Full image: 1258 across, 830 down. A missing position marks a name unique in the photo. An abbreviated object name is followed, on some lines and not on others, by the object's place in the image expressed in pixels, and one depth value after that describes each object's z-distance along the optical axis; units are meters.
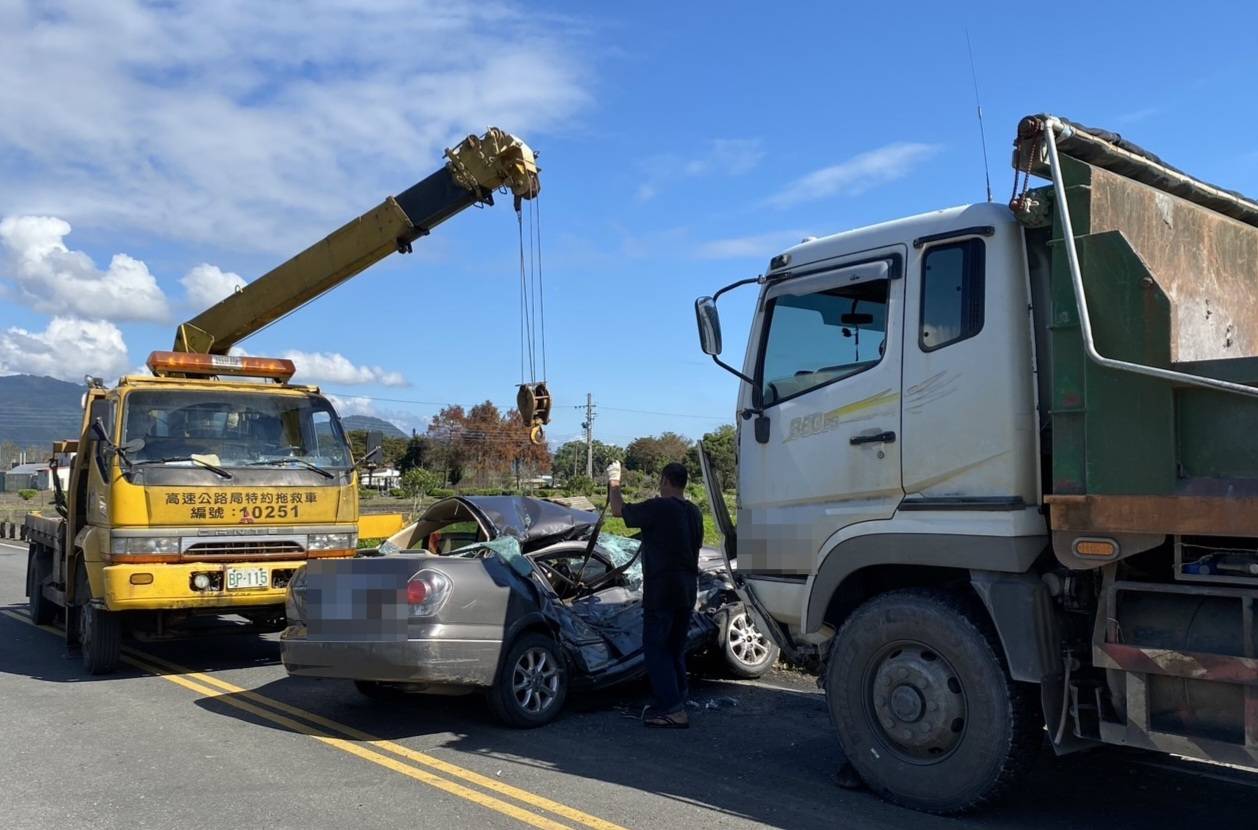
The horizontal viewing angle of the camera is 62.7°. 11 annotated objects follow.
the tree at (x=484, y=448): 64.75
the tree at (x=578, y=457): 76.41
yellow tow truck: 8.66
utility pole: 65.80
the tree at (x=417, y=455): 66.44
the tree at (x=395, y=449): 66.81
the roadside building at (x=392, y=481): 56.69
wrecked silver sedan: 6.44
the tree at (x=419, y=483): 52.50
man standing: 6.90
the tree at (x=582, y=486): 50.78
